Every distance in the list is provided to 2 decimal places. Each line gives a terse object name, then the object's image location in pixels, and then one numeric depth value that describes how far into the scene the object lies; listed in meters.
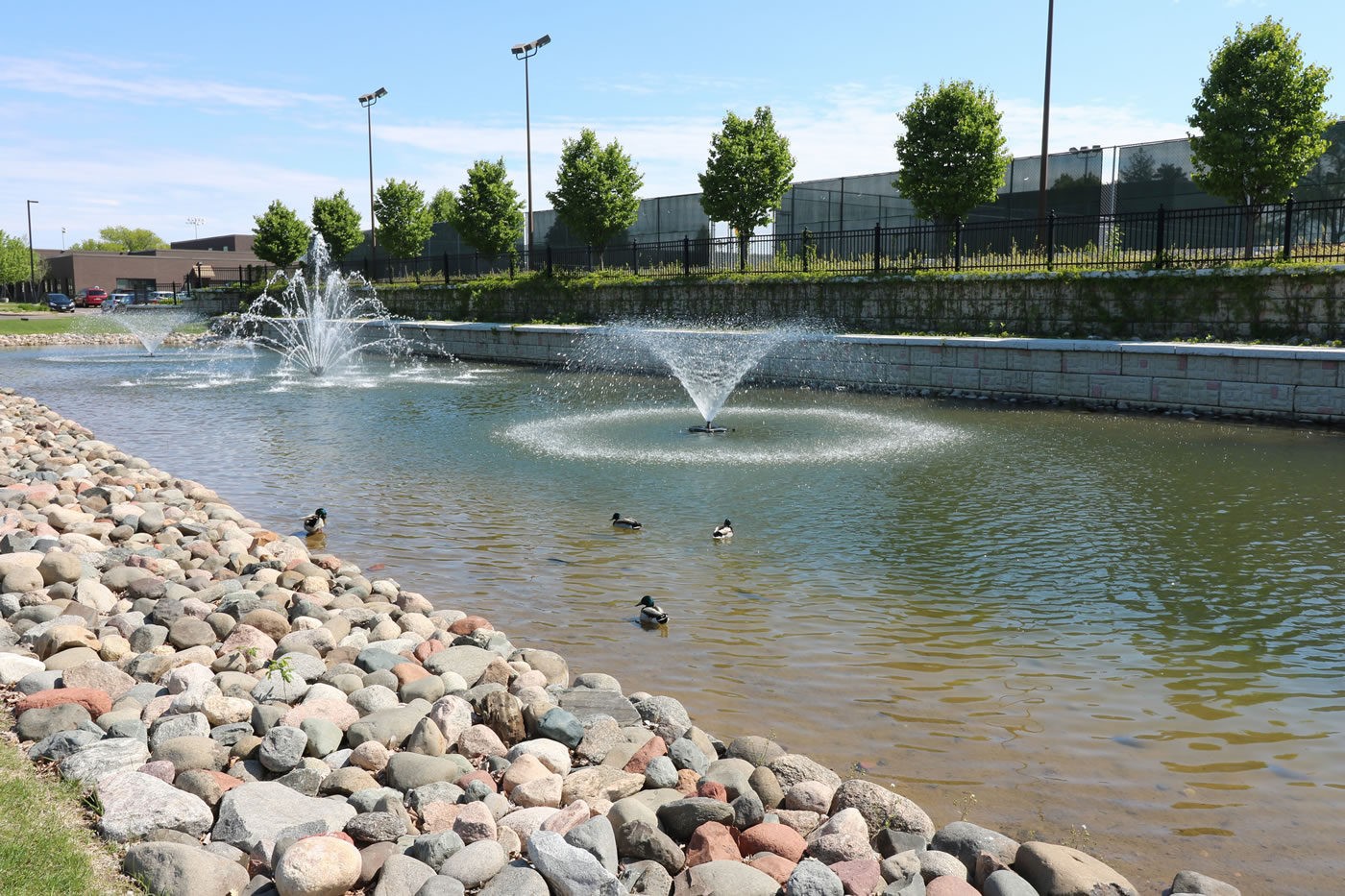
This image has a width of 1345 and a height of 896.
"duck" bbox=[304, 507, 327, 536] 8.51
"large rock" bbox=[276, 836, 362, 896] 3.07
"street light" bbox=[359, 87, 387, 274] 48.72
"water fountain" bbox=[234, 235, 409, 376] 28.98
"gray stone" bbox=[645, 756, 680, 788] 3.97
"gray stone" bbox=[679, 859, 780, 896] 3.18
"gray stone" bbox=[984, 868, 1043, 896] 3.22
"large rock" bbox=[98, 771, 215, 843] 3.36
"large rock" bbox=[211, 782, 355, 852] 3.37
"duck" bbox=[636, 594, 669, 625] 6.15
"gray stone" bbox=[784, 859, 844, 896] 3.14
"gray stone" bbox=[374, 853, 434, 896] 3.13
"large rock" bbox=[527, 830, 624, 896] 3.11
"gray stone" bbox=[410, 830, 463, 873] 3.29
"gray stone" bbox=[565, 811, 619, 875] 3.30
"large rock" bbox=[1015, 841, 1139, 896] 3.23
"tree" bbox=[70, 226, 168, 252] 160.38
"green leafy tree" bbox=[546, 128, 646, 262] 34.31
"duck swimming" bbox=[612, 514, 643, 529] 8.41
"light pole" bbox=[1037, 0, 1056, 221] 24.03
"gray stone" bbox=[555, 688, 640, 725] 4.59
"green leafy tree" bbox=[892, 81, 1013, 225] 24.17
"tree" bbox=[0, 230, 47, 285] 81.97
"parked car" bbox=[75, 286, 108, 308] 68.50
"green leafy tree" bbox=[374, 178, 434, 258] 46.78
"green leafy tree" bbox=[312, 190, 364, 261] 51.09
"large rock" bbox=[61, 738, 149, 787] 3.68
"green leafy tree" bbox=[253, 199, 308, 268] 52.00
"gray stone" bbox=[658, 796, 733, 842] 3.59
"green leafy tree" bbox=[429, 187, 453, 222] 54.97
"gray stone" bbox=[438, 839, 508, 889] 3.20
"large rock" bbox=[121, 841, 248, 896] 3.04
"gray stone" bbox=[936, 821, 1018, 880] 3.47
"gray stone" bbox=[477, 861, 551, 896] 3.09
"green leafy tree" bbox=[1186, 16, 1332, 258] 18.72
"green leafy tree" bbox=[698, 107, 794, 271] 29.42
